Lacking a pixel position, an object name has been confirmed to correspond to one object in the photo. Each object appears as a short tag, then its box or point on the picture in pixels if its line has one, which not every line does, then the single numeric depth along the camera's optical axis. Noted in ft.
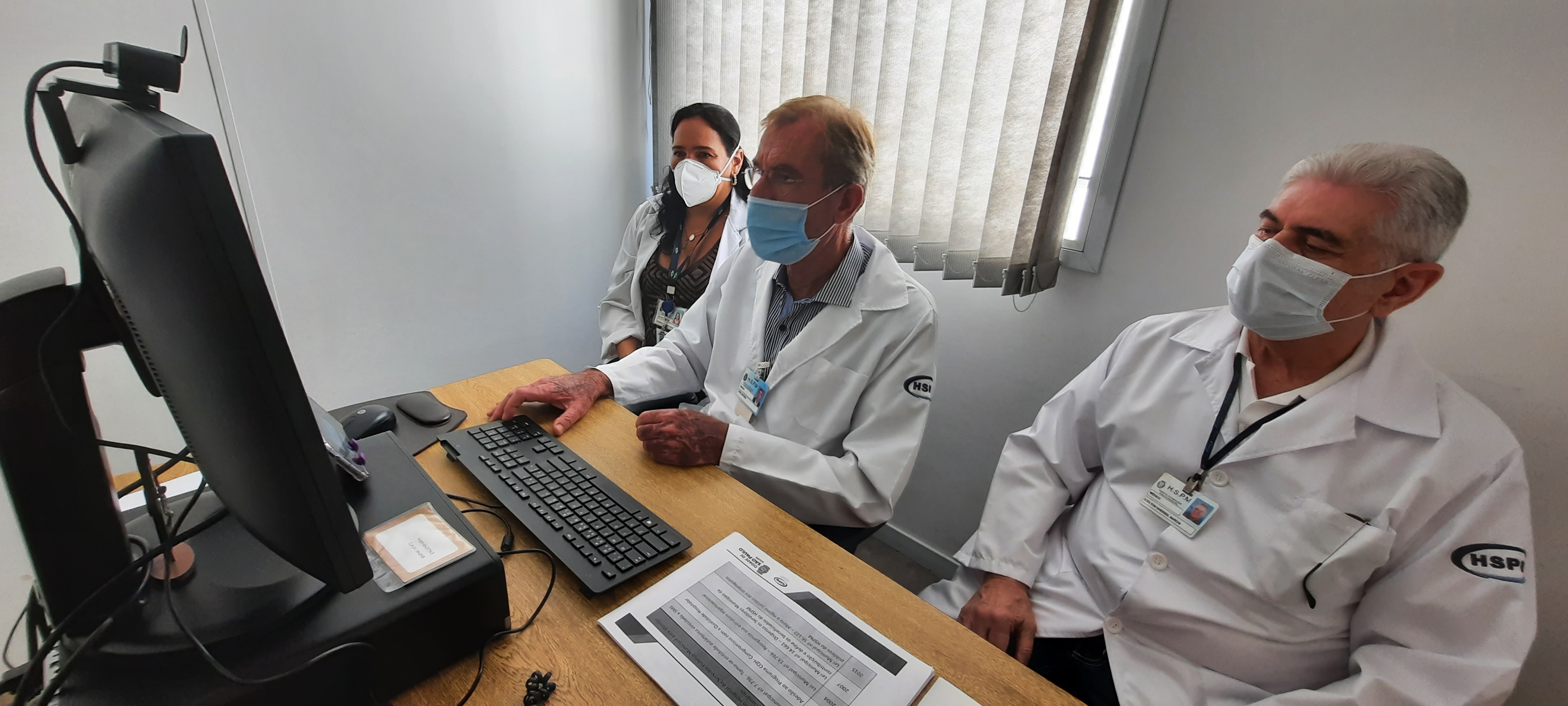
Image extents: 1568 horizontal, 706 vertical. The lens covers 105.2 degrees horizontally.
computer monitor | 1.17
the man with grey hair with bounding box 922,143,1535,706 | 2.81
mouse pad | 3.56
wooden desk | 2.21
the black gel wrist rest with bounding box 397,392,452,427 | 3.79
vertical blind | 4.65
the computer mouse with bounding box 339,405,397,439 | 3.50
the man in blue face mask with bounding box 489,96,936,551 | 3.78
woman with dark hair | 6.34
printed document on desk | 2.23
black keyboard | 2.71
